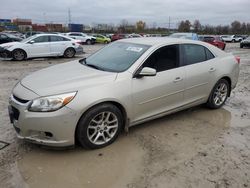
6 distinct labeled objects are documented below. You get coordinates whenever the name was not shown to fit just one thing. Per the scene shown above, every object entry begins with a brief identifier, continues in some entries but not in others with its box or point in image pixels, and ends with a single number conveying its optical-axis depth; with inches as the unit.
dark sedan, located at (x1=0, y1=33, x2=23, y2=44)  656.0
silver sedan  101.8
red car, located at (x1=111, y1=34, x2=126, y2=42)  1124.6
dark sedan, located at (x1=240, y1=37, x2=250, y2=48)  794.3
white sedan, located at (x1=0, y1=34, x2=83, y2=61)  385.8
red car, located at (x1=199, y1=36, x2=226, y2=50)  771.2
